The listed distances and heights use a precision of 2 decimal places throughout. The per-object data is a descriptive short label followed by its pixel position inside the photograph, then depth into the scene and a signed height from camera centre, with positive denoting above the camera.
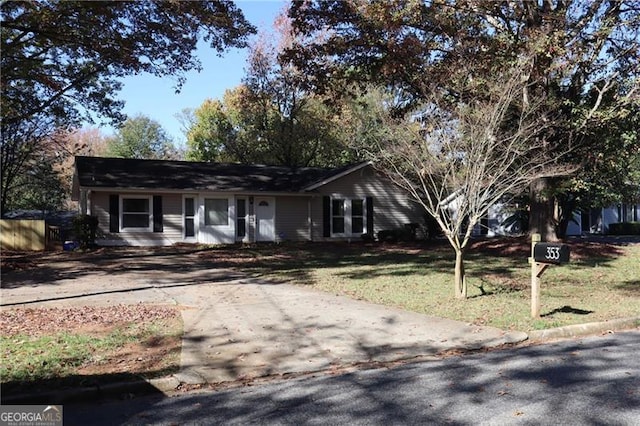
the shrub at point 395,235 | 26.52 -0.51
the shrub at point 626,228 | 38.19 -0.45
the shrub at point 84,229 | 20.86 -0.05
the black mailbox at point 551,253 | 8.25 -0.47
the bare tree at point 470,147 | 10.88 +1.75
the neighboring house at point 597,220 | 39.75 +0.14
